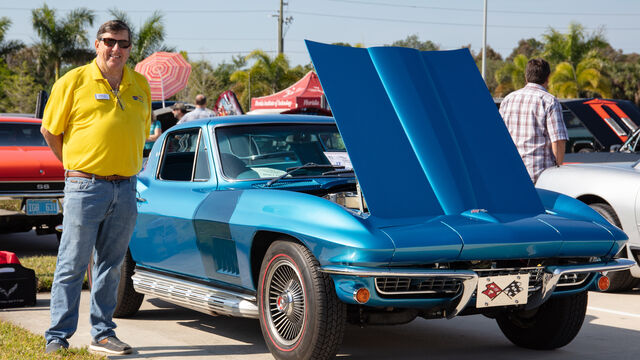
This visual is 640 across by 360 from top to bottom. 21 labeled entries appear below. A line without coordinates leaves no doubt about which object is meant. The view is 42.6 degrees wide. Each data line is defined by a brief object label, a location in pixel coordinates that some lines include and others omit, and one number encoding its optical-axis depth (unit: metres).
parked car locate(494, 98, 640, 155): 16.58
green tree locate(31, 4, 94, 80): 40.57
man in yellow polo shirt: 4.80
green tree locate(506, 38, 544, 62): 86.38
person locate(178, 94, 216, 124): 13.34
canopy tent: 26.08
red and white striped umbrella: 18.33
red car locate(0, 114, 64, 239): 9.41
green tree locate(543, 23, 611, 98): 37.53
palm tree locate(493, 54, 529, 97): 39.38
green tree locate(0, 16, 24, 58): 40.59
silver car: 7.17
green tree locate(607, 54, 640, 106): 50.59
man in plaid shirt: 7.57
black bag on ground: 6.40
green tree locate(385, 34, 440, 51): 88.75
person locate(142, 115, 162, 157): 13.12
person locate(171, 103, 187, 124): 14.57
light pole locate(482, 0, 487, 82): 34.62
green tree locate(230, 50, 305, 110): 38.97
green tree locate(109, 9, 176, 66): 37.22
